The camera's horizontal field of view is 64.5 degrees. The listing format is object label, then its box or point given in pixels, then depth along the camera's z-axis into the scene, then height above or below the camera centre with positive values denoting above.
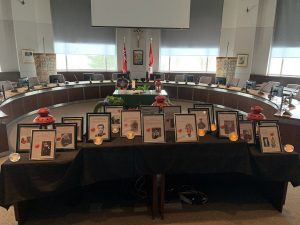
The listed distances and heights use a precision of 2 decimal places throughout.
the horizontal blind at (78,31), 8.62 +1.13
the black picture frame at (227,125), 2.31 -0.58
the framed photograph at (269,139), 2.24 -0.68
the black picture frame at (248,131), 2.33 -0.63
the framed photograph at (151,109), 2.51 -0.48
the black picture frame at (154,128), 2.19 -0.59
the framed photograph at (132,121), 2.35 -0.57
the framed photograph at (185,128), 2.21 -0.59
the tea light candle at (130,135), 2.25 -0.67
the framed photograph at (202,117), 2.46 -0.54
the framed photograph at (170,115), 2.50 -0.53
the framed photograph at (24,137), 2.08 -0.66
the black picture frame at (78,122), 2.24 -0.56
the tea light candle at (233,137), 2.23 -0.66
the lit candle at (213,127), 2.46 -0.63
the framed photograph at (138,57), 9.21 +0.23
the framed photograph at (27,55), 7.99 +0.19
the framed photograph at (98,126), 2.22 -0.59
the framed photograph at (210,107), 2.53 -0.45
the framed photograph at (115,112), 2.63 -0.54
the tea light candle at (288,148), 2.25 -0.76
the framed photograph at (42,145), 1.96 -0.68
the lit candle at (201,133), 2.36 -0.67
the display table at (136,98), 5.84 -0.84
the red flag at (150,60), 8.49 +0.12
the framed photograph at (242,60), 8.57 +0.19
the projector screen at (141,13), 8.02 +1.69
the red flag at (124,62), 8.27 +0.03
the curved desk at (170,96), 3.61 -0.86
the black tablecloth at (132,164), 1.91 -0.88
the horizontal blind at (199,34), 8.99 +1.16
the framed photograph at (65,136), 2.11 -0.65
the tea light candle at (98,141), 2.12 -0.69
